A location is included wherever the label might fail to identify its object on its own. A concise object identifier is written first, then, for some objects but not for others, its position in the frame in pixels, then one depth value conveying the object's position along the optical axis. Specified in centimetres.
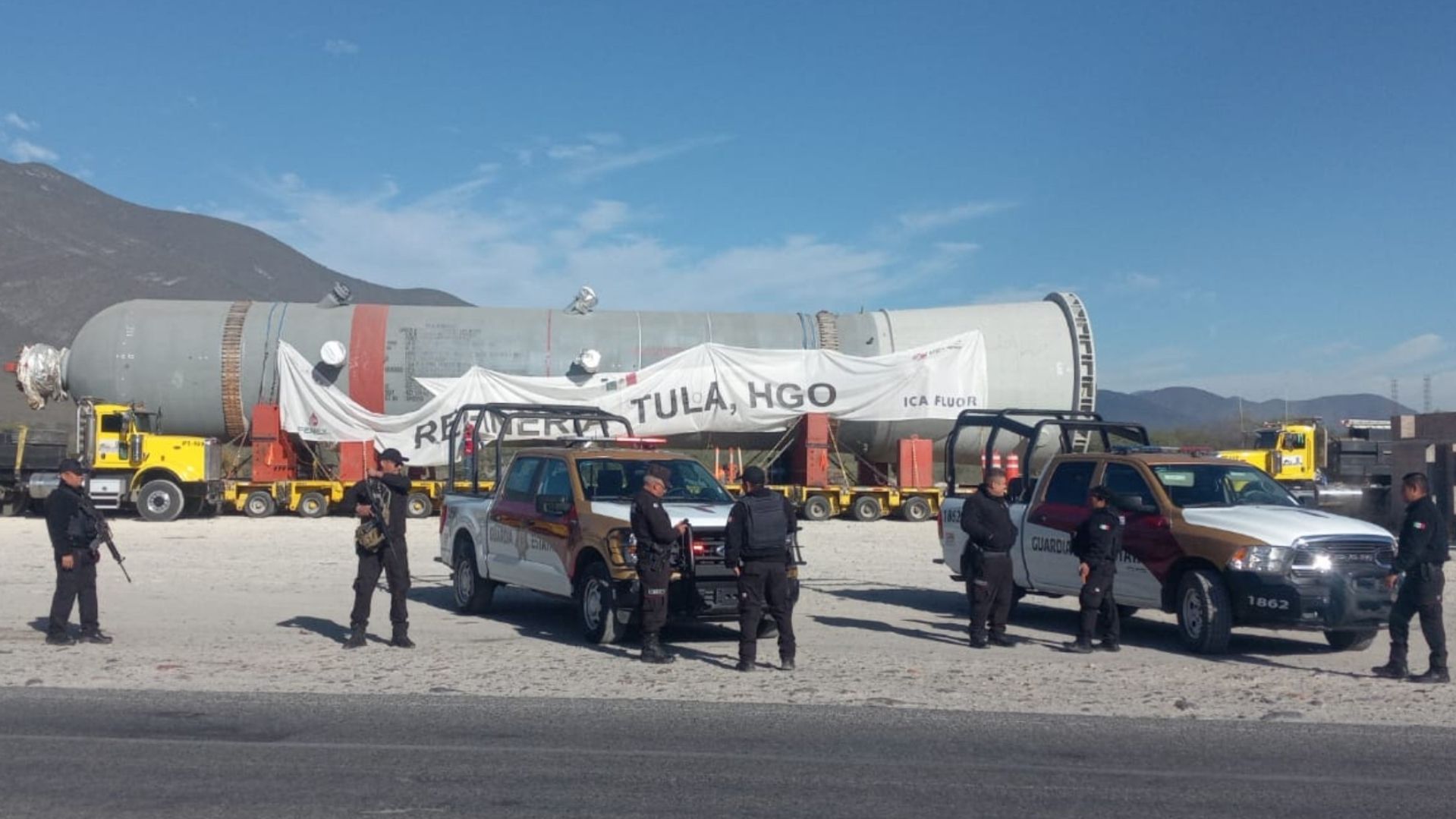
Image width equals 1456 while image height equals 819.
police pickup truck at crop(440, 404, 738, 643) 1142
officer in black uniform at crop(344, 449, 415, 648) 1145
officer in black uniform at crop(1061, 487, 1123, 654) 1164
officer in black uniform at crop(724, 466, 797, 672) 1036
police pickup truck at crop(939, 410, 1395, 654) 1090
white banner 2834
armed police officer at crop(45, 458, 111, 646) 1138
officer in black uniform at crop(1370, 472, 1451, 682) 1015
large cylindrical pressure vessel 2881
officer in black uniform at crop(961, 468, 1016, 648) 1170
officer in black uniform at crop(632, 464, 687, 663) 1055
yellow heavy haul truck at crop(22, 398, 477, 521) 2728
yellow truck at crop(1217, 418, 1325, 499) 2834
